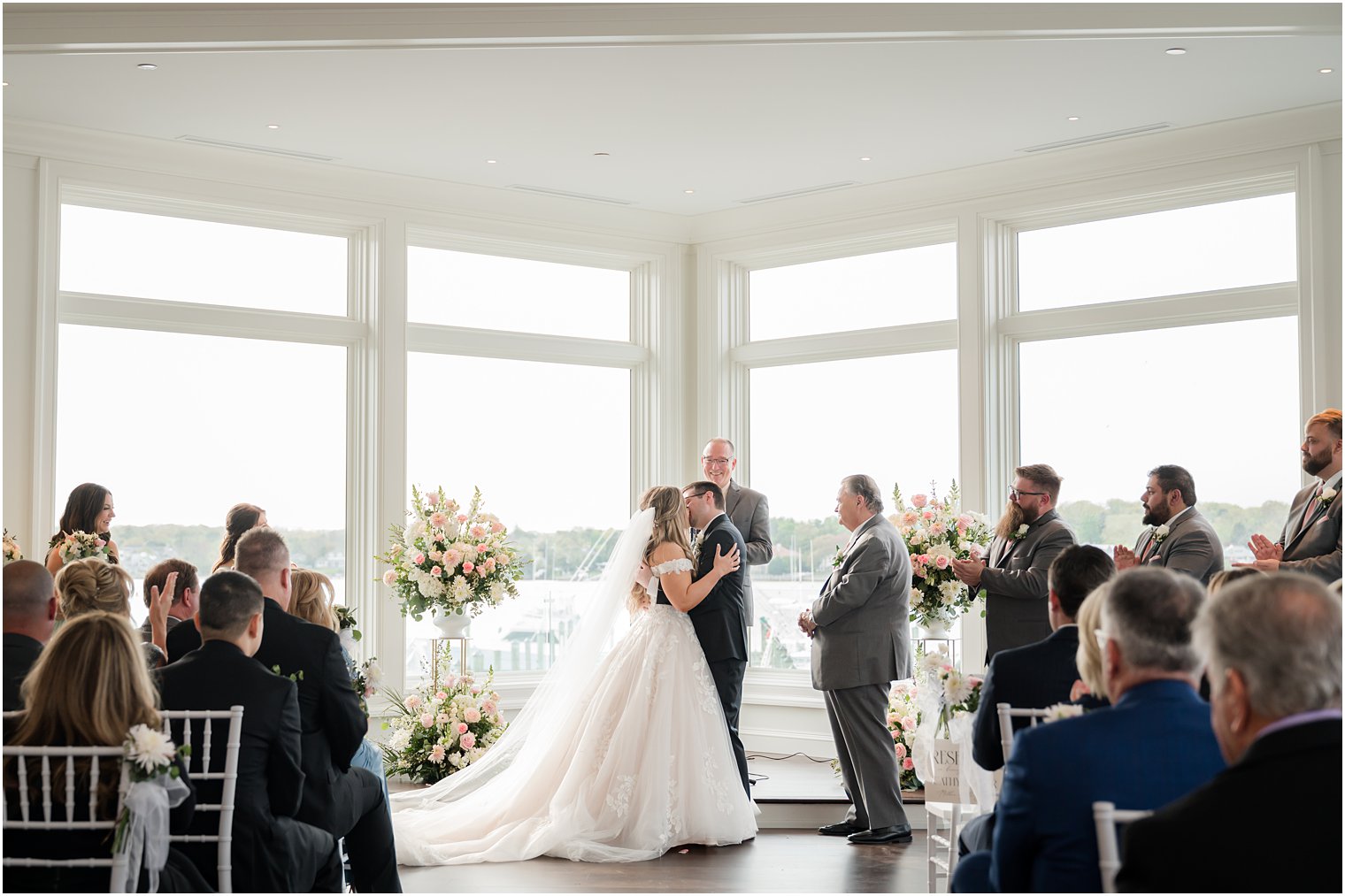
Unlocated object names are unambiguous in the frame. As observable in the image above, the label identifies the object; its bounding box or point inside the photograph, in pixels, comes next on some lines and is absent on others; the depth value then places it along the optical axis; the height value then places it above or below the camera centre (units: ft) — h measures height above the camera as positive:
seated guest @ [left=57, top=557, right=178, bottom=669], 13.19 -0.63
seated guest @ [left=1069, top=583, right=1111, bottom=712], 9.78 -0.96
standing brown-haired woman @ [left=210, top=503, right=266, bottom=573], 19.57 +0.05
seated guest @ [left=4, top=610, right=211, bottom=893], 10.19 -1.43
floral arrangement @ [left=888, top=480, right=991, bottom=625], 22.33 -0.40
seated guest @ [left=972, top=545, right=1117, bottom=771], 12.11 -1.38
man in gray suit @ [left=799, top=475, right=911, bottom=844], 20.85 -2.07
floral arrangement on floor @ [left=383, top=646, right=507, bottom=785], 23.76 -3.74
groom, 21.57 -1.63
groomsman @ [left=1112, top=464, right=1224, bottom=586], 19.92 -0.17
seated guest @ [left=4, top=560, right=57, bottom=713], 11.88 -0.81
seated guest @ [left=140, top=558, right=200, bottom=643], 16.39 -0.72
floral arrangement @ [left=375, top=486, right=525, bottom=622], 24.43 -0.67
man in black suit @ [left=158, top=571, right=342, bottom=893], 11.79 -1.71
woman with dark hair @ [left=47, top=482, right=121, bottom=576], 21.42 +0.23
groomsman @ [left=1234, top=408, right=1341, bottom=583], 18.22 +0.01
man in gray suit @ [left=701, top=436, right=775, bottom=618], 26.27 +0.44
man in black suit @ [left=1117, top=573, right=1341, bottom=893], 6.43 -1.14
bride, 19.85 -3.63
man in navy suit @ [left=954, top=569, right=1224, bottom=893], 7.93 -1.41
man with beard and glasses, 20.47 -0.59
